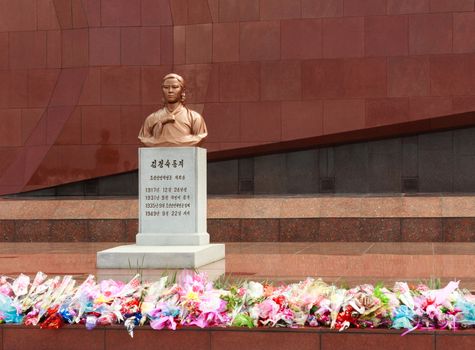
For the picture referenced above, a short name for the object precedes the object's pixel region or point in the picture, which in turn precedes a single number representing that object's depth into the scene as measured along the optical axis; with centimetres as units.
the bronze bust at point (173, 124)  1114
